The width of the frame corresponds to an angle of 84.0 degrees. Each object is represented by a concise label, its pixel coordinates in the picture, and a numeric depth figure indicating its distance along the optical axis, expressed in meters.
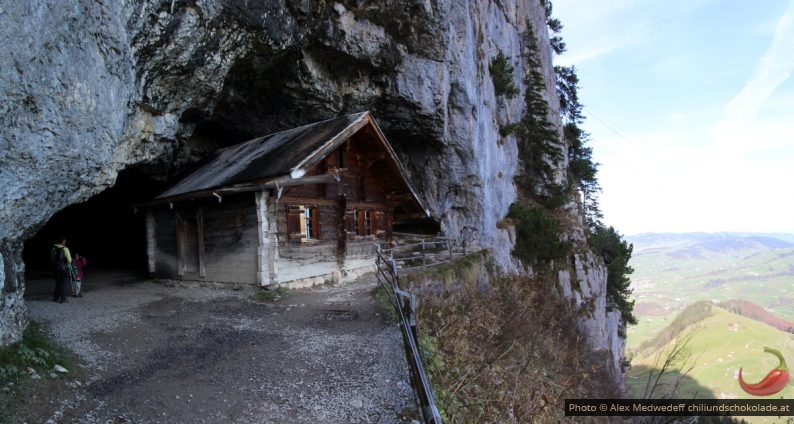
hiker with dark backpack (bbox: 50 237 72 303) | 11.62
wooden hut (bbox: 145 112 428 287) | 13.92
